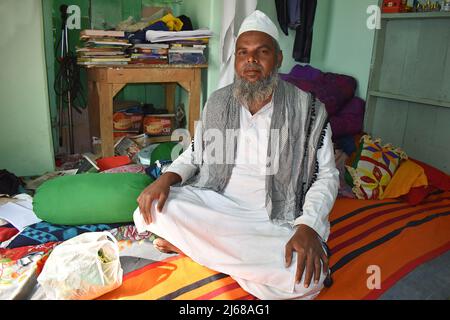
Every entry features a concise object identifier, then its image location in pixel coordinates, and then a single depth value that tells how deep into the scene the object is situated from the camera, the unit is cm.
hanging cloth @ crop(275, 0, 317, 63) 315
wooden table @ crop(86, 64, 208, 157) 283
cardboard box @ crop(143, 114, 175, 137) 331
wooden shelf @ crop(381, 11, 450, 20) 248
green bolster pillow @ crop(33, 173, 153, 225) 183
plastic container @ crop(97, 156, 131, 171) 263
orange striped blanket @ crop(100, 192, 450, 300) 150
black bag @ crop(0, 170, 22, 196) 228
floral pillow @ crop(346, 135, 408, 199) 239
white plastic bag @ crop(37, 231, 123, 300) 138
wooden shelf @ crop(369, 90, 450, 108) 257
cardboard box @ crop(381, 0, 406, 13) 277
